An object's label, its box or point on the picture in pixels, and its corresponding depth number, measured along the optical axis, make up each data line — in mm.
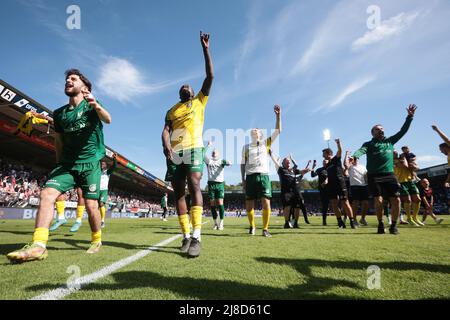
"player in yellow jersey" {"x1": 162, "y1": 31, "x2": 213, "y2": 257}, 3678
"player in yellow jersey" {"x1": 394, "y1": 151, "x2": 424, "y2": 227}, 8992
